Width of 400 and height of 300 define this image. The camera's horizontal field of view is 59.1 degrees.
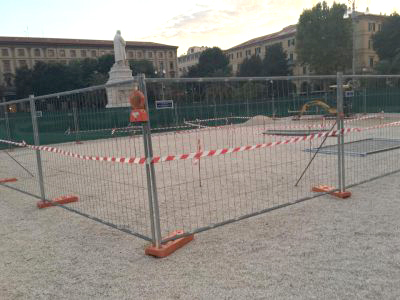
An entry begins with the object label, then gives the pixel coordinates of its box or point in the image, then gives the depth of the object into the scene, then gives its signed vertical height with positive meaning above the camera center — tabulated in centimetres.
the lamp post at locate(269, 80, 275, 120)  626 -20
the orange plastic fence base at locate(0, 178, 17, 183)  979 -193
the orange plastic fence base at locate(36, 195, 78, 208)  678 -182
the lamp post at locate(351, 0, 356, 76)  4200 +970
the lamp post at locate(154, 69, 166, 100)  8619 +692
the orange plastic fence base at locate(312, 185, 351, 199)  613 -181
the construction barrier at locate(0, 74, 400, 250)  541 -185
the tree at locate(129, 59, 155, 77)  7846 +785
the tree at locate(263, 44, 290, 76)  7744 +663
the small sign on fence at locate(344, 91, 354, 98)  1208 -20
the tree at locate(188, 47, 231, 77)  8769 +868
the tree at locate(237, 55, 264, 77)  7956 +626
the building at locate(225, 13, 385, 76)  7244 +1142
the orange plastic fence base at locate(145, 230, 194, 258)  420 -178
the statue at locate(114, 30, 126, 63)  3159 +487
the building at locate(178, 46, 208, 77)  12591 +1431
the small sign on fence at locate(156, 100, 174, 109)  479 -6
